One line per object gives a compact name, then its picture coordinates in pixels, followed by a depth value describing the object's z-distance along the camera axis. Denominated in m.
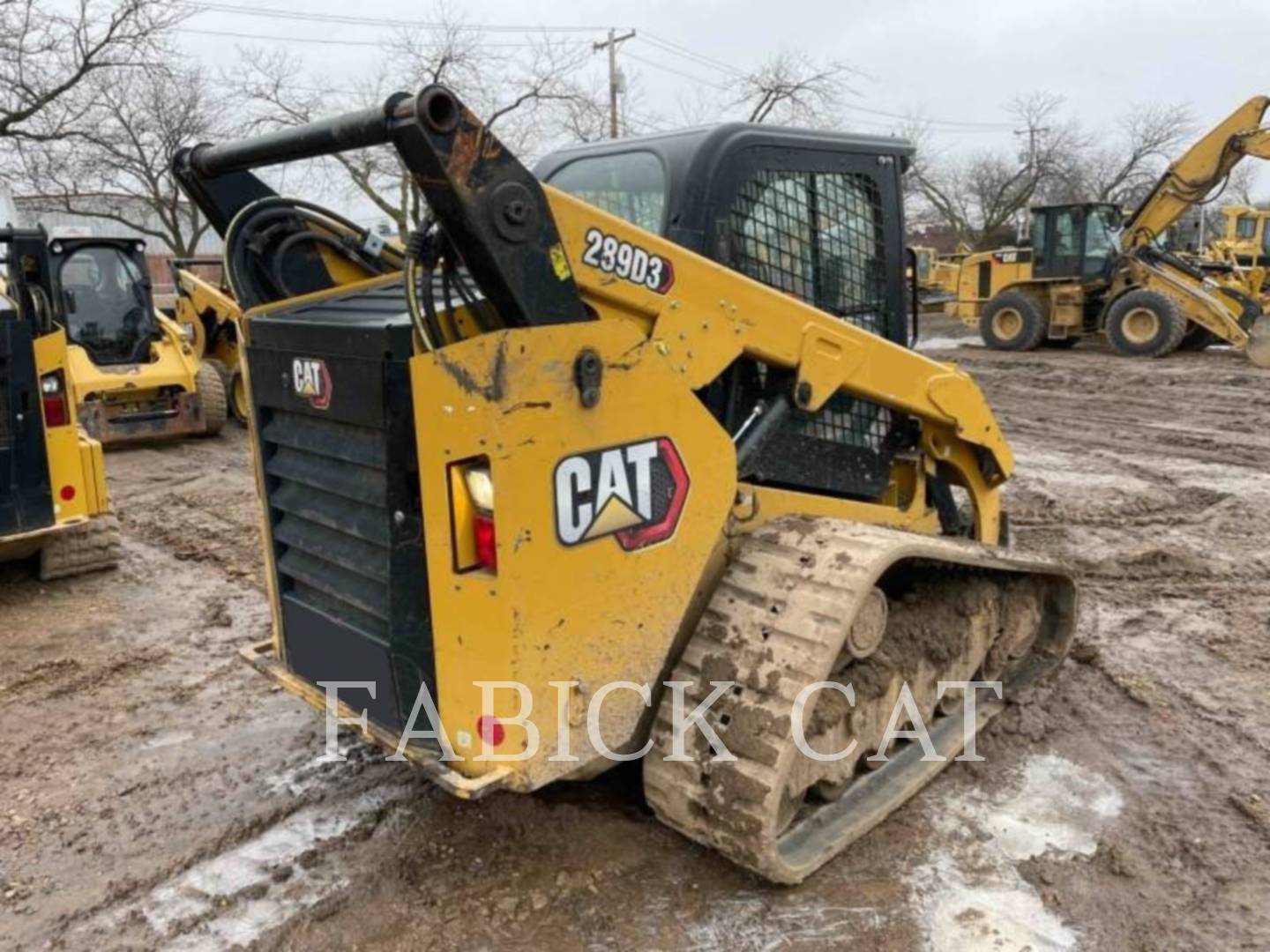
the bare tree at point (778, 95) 32.09
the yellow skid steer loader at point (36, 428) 5.56
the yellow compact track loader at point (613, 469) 2.45
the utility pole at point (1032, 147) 42.75
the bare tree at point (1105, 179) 45.16
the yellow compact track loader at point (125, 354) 10.58
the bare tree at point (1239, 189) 54.03
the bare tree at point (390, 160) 26.55
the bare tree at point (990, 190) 42.34
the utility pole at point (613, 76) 30.41
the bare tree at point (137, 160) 26.12
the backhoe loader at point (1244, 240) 21.81
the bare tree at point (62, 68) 21.06
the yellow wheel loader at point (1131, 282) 15.33
